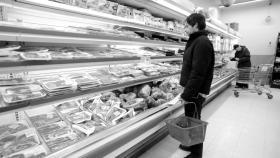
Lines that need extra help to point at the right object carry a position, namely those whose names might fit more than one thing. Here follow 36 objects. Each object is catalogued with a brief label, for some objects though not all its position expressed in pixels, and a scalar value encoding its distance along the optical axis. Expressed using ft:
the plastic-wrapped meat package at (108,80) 5.79
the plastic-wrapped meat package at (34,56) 3.83
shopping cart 18.13
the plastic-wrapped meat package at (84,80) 5.05
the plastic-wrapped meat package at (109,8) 6.35
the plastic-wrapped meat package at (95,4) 5.77
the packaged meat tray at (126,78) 6.56
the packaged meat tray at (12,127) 4.83
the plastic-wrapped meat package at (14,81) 4.50
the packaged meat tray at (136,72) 7.37
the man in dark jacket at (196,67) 6.33
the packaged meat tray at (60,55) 4.61
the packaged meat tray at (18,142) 4.23
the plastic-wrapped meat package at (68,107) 6.47
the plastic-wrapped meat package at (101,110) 6.28
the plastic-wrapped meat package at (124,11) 7.07
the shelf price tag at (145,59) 7.33
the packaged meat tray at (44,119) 5.70
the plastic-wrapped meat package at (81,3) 5.36
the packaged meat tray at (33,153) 4.14
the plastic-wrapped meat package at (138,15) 7.98
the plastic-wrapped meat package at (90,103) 6.79
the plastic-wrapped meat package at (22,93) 3.75
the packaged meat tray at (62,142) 4.58
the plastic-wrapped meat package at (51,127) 5.32
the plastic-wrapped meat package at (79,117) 5.86
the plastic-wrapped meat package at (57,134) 4.98
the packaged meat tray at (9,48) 3.81
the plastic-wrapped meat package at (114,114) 6.26
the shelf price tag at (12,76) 4.99
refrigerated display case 3.99
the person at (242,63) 18.54
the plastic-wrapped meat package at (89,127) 5.31
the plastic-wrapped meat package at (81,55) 5.04
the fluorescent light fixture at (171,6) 7.70
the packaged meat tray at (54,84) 4.49
